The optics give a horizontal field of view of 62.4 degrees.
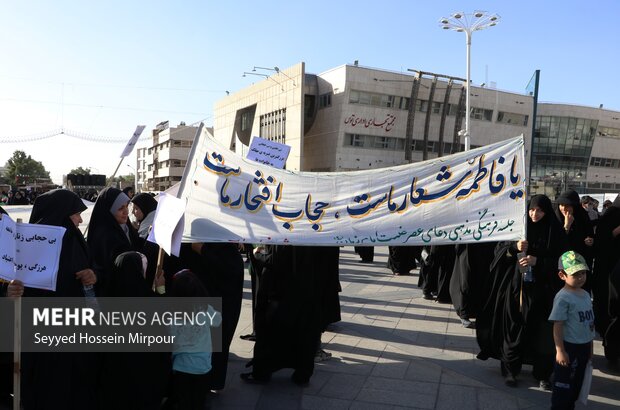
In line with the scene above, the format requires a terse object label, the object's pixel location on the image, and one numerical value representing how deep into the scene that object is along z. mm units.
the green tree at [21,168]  84000
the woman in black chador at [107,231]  3461
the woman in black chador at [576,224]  5317
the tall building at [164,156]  75625
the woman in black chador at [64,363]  3043
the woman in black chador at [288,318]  4250
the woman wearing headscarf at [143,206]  4805
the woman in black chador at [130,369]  3051
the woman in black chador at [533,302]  4273
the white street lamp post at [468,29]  27266
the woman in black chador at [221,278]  3926
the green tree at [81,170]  112675
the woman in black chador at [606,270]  4828
